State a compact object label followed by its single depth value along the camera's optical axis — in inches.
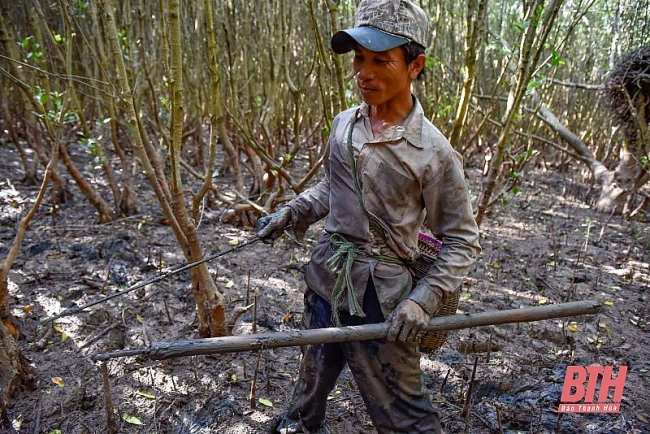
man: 65.6
